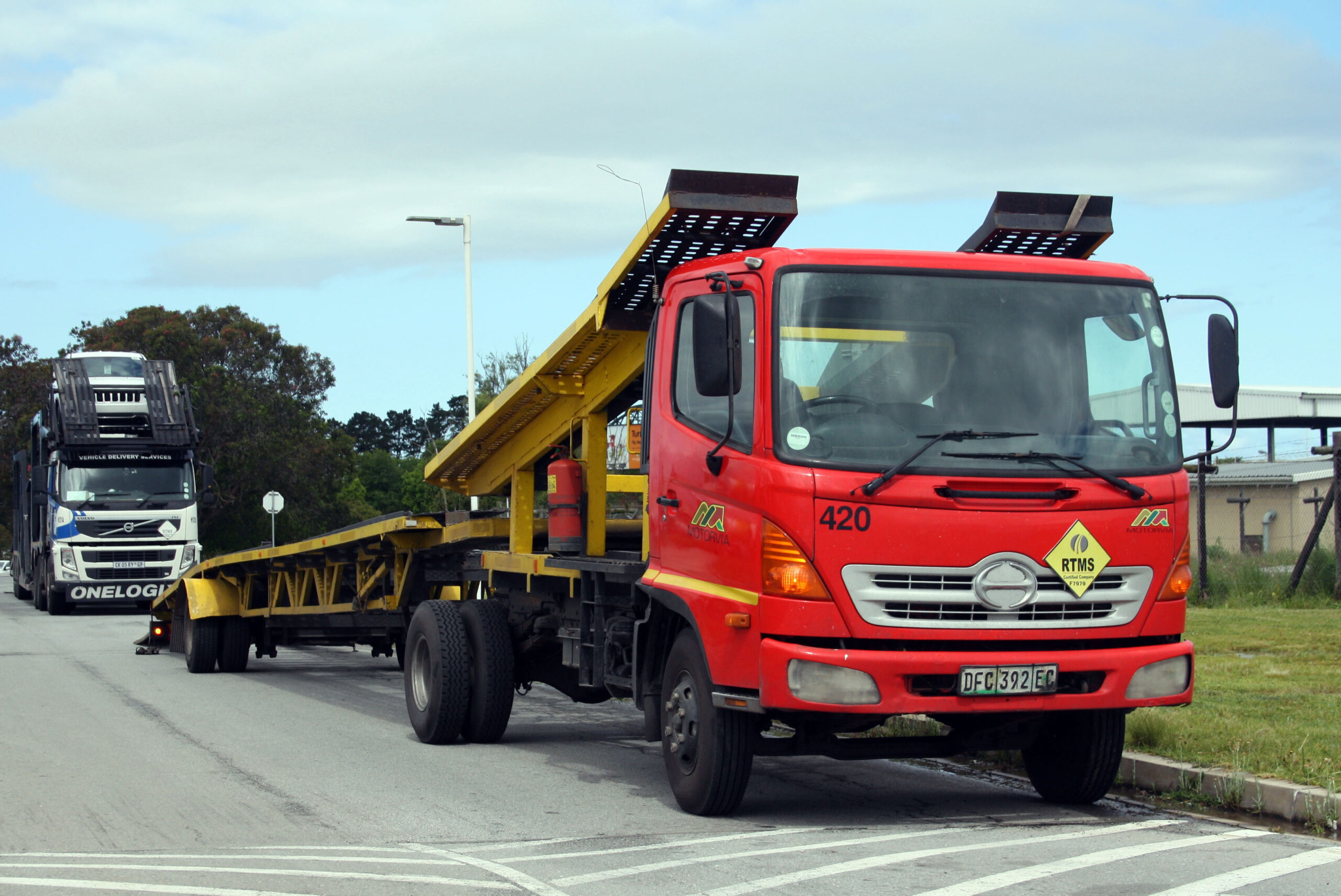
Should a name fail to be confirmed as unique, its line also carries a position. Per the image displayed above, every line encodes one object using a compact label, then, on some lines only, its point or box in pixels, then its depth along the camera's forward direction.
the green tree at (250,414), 51.16
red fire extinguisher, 9.38
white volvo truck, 28.59
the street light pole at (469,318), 24.22
